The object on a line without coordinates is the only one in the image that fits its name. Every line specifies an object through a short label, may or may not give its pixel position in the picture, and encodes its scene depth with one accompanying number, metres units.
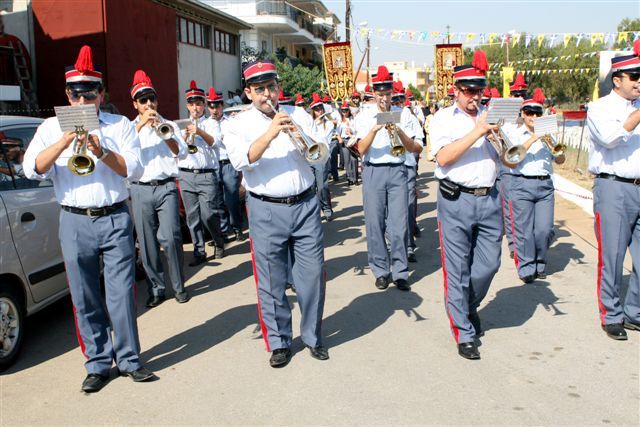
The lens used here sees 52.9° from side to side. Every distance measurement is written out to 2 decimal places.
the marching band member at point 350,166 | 16.36
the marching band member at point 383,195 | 6.80
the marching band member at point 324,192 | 10.91
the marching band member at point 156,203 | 6.50
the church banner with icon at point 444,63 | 18.61
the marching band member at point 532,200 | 7.01
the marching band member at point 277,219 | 4.60
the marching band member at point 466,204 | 4.81
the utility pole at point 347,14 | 36.69
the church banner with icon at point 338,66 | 17.72
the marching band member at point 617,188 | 5.02
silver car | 4.77
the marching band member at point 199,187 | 8.36
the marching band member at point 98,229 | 4.27
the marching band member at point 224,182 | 9.34
